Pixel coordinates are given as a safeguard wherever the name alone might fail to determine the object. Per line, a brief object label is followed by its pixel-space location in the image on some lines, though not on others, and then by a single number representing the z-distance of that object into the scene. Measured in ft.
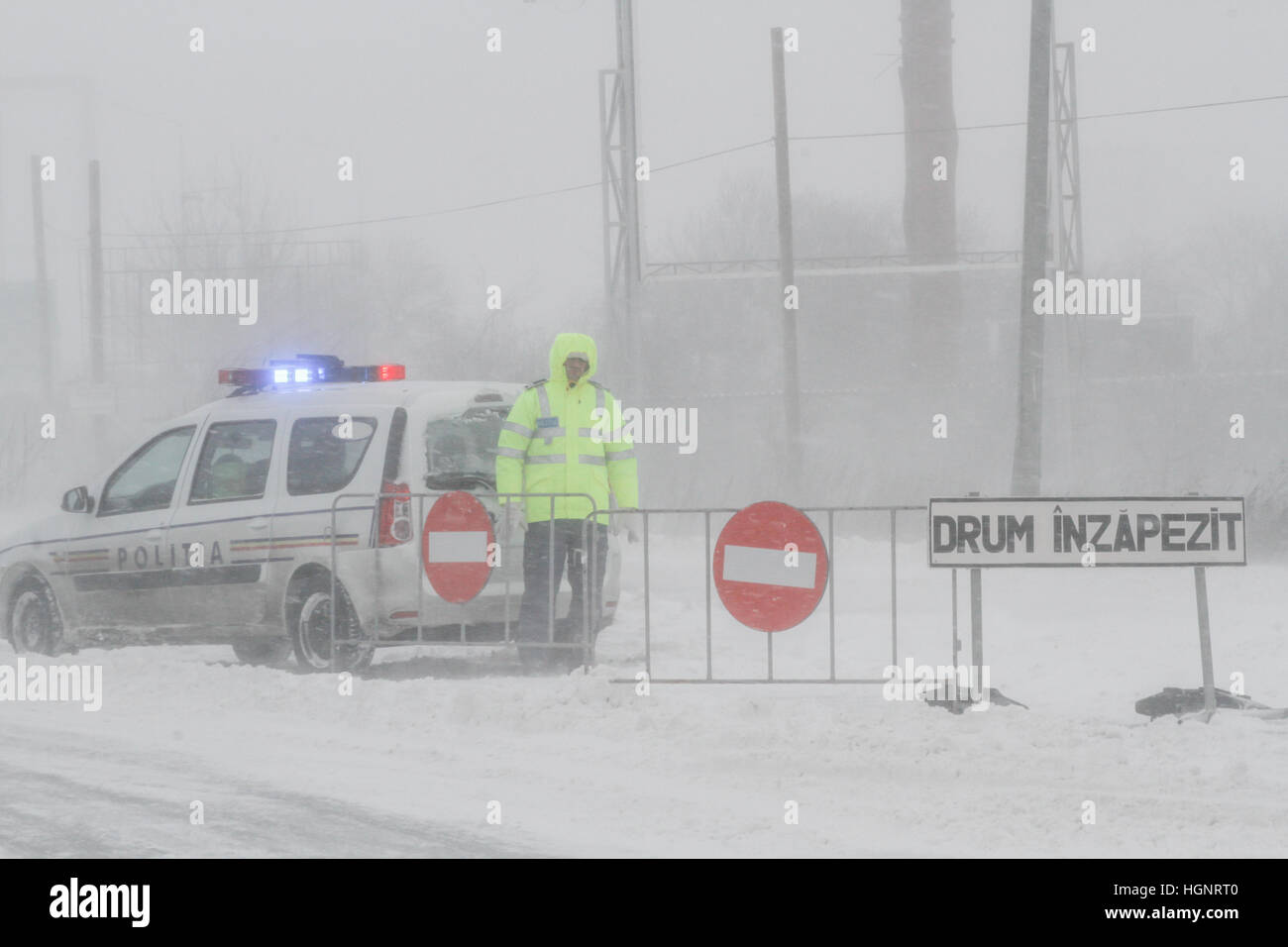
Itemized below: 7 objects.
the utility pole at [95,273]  116.47
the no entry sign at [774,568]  28.84
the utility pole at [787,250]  82.28
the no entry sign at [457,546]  30.71
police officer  31.12
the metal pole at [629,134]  62.80
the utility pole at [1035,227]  52.90
